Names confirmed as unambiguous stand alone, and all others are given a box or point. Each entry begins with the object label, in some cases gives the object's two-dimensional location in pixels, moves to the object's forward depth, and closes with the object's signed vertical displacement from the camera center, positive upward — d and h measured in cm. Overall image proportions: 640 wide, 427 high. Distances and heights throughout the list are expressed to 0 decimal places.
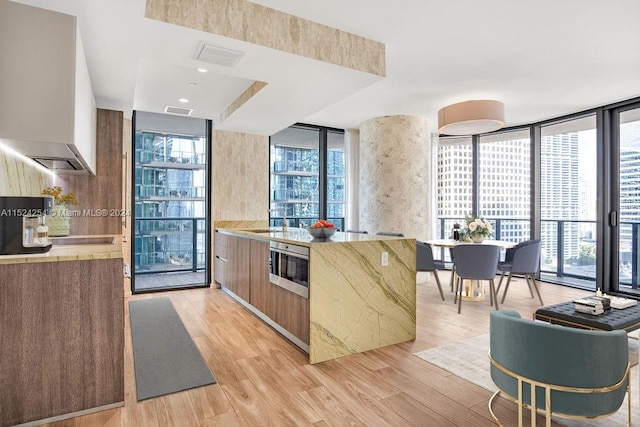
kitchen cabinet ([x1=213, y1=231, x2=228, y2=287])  512 -68
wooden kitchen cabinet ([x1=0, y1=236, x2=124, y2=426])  199 -70
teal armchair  163 -71
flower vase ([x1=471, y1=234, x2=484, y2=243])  497 -34
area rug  207 -115
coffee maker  204 -7
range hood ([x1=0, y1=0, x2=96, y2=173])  201 +76
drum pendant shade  442 +118
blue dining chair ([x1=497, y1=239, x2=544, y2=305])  451 -59
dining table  484 -99
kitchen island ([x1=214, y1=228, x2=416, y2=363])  285 -71
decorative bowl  328 -18
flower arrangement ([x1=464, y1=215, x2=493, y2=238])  493 -19
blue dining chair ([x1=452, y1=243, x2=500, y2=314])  419 -55
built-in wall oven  289 -47
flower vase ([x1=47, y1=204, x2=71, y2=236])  335 -10
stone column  586 +61
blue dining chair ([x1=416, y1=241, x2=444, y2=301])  471 -59
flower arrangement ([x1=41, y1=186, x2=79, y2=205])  335 +14
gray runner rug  249 -116
